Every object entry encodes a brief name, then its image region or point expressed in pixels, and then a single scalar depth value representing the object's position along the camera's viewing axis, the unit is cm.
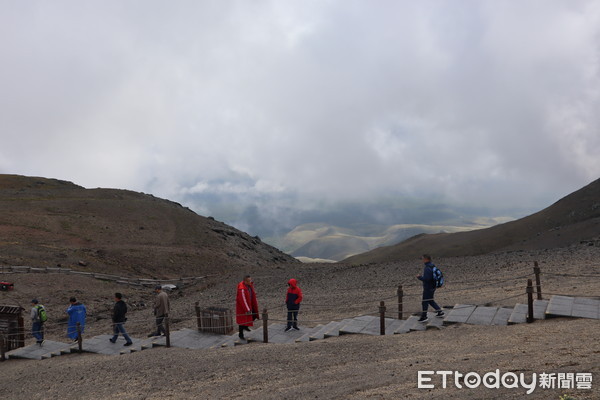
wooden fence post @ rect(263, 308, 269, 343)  1399
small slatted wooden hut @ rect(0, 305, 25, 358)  1841
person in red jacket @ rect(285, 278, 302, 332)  1441
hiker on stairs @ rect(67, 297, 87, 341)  1744
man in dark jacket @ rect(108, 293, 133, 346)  1625
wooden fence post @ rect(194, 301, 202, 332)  1655
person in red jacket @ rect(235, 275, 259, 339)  1459
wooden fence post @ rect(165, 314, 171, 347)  1520
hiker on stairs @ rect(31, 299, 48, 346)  1767
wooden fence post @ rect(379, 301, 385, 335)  1288
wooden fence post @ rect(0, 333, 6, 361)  1725
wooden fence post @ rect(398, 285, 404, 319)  1396
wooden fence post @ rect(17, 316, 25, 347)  1856
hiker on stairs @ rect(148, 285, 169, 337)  1641
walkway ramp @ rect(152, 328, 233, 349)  1494
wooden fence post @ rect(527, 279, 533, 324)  1210
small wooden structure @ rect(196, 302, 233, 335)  1595
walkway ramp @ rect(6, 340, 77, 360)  1677
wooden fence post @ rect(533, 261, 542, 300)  1440
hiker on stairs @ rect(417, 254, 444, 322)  1319
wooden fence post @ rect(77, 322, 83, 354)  1631
